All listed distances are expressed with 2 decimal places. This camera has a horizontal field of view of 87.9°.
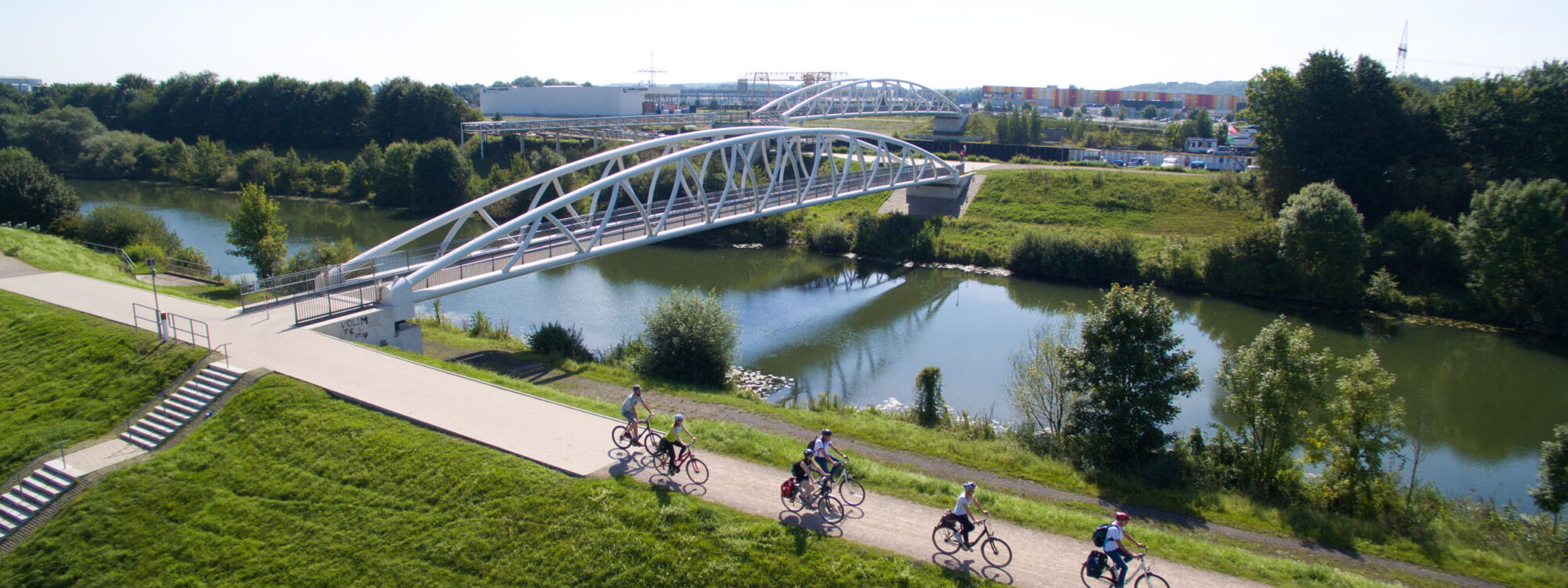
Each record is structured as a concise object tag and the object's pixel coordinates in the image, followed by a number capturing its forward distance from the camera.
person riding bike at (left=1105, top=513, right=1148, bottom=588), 8.92
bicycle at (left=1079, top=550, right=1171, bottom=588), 9.36
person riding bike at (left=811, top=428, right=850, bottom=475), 10.77
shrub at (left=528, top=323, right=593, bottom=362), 20.69
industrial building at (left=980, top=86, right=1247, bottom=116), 159.62
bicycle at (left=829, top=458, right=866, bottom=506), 11.09
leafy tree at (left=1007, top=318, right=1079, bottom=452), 16.45
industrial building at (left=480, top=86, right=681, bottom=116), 84.38
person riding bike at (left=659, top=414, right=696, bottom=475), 11.55
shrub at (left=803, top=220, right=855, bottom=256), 41.25
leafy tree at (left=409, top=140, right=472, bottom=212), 51.84
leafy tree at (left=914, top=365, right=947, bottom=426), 17.90
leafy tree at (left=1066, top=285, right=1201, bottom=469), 14.83
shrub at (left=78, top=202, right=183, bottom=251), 30.80
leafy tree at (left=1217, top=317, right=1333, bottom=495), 13.91
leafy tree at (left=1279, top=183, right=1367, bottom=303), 30.45
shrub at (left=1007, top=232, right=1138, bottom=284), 34.97
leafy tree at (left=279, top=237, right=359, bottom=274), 25.16
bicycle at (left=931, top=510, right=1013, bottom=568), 9.87
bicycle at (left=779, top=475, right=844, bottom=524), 10.81
